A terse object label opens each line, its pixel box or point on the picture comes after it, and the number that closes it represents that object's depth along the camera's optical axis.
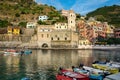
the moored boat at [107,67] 12.09
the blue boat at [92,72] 10.37
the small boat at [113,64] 13.17
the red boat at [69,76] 9.84
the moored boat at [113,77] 6.40
